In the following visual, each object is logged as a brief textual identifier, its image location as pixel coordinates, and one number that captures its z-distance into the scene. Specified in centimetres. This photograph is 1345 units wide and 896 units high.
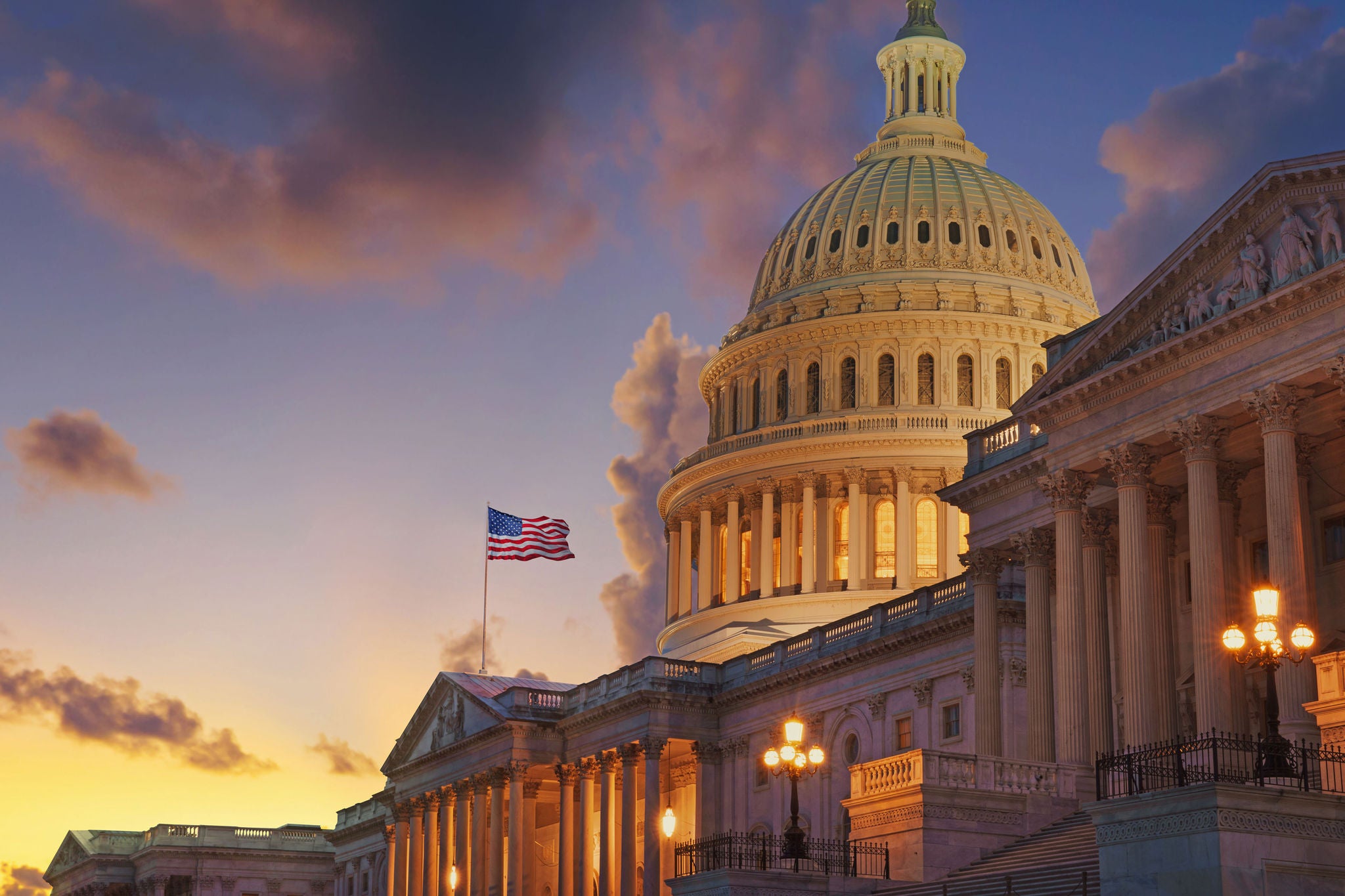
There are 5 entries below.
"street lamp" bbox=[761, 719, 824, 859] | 4371
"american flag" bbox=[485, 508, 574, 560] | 9338
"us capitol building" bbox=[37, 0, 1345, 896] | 4147
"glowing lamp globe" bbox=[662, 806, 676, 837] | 5312
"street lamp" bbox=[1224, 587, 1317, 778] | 3253
